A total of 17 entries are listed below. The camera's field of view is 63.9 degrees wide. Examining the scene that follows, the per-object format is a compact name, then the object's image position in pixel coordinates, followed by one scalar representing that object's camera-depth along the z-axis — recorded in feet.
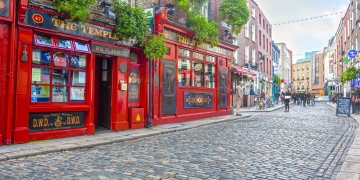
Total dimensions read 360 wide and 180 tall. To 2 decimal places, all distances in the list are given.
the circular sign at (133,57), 35.32
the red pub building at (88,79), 24.04
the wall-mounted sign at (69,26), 24.48
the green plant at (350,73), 66.59
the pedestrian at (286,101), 68.14
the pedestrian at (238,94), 54.13
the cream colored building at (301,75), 286.11
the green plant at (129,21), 31.04
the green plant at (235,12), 50.80
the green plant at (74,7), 24.84
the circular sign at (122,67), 32.41
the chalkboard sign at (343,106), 55.06
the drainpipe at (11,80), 22.93
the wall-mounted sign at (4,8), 22.34
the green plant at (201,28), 43.65
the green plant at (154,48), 33.58
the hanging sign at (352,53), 66.13
